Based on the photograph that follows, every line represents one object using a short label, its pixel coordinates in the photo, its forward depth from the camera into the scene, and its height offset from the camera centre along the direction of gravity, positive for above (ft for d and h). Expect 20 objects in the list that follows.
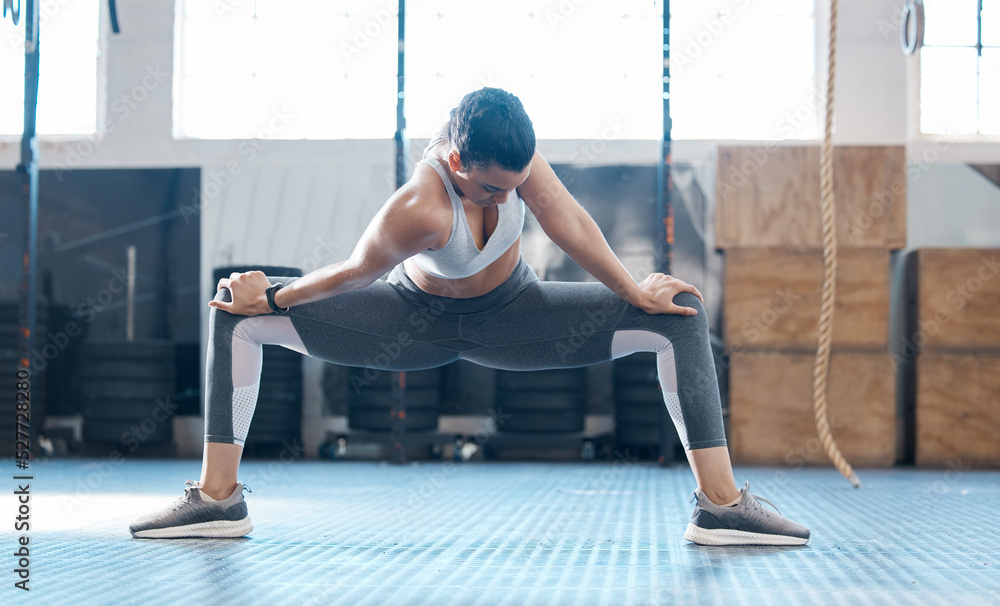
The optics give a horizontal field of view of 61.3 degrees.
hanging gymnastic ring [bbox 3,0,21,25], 12.35 +4.42
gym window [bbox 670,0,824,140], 17.65 +5.39
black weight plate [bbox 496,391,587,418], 15.28 -1.52
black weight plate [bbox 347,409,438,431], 15.49 -1.94
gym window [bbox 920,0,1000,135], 17.30 +5.22
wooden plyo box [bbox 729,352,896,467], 14.85 -1.55
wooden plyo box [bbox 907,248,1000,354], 15.03 +0.43
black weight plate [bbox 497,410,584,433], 15.28 -1.90
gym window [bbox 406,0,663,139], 17.69 +5.43
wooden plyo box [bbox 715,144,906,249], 15.25 +2.27
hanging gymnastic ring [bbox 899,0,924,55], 12.25 +4.40
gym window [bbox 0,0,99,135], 18.07 +5.23
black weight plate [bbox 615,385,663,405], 15.14 -1.34
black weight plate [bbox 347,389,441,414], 15.44 -1.55
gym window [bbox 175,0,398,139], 18.03 +5.27
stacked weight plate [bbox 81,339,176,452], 15.56 -1.45
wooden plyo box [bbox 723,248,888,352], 15.08 +0.34
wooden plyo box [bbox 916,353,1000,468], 14.80 -1.52
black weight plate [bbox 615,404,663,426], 15.23 -1.74
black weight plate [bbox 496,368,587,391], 15.29 -1.15
